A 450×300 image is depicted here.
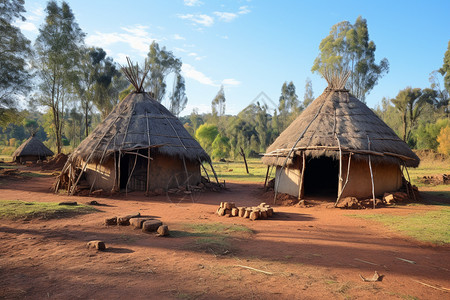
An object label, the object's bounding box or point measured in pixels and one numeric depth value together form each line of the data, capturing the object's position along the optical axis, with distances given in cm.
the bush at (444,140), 2523
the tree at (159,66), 4009
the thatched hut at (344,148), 1013
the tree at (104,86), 3198
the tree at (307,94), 4594
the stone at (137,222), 652
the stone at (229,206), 844
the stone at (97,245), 498
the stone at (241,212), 814
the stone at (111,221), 678
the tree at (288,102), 5200
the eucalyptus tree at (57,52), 2481
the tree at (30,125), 5166
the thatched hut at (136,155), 1194
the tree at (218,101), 5369
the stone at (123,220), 678
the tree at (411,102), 3100
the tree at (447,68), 3412
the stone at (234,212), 821
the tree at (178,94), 4338
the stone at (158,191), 1191
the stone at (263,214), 793
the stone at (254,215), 779
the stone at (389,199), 987
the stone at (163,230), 597
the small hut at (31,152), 2684
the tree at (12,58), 1830
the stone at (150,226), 623
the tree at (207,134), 3897
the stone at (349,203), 951
